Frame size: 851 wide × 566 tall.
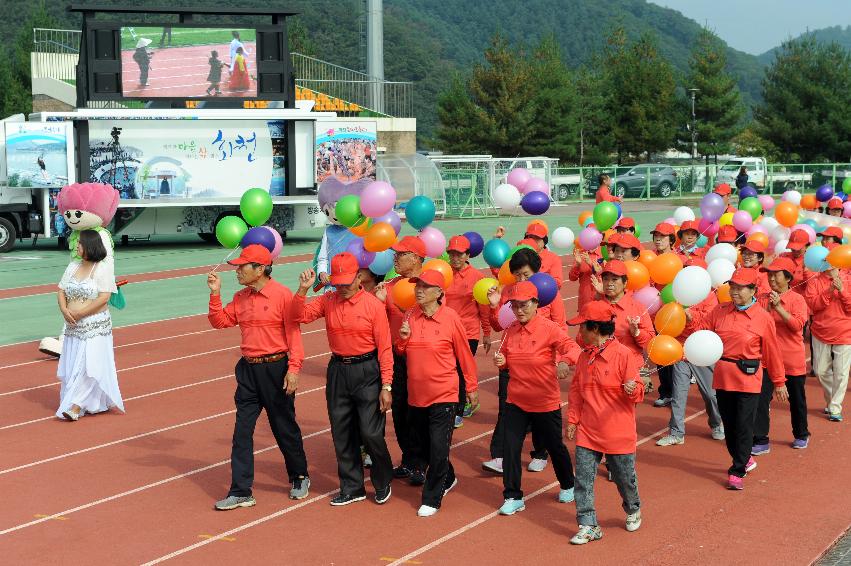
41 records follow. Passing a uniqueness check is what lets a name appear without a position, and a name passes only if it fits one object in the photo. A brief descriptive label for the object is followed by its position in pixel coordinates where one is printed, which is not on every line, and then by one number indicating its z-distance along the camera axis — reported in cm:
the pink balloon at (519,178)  1144
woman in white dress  1099
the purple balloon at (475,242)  1002
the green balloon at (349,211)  929
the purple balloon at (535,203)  1095
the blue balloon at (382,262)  901
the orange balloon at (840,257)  1012
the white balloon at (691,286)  871
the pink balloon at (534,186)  1138
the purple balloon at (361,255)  893
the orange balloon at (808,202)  1697
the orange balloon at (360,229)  938
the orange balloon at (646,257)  979
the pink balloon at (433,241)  955
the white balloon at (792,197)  1371
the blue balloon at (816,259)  1048
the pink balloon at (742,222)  1278
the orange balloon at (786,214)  1285
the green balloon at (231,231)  882
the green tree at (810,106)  6084
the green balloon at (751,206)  1373
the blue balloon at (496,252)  979
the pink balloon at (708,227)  1340
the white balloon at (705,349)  809
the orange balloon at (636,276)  934
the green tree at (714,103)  6156
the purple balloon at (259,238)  858
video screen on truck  2809
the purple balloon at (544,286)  838
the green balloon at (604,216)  1152
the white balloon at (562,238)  1177
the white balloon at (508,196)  1127
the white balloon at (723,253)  1045
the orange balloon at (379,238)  883
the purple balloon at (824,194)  1747
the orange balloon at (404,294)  856
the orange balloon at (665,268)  959
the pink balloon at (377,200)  915
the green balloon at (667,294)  932
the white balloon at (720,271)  961
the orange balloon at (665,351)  797
